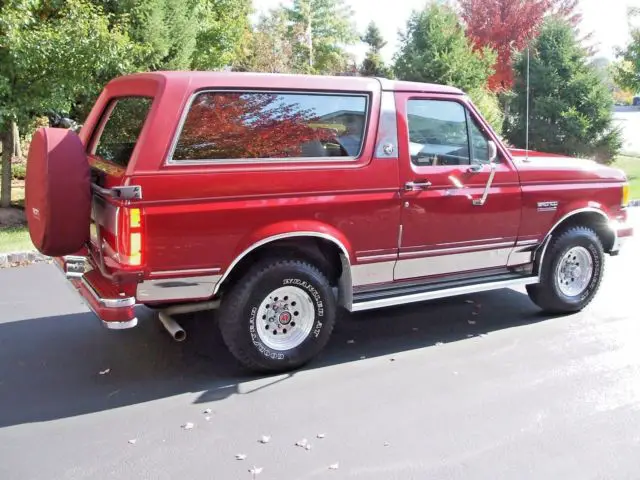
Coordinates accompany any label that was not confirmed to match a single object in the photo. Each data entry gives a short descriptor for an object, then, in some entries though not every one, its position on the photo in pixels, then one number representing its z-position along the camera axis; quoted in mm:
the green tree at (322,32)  41000
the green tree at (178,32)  11250
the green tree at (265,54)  26781
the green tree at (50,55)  8984
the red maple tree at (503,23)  22438
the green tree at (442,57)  16219
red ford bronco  4020
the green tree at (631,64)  16156
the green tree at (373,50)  39416
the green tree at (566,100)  16734
